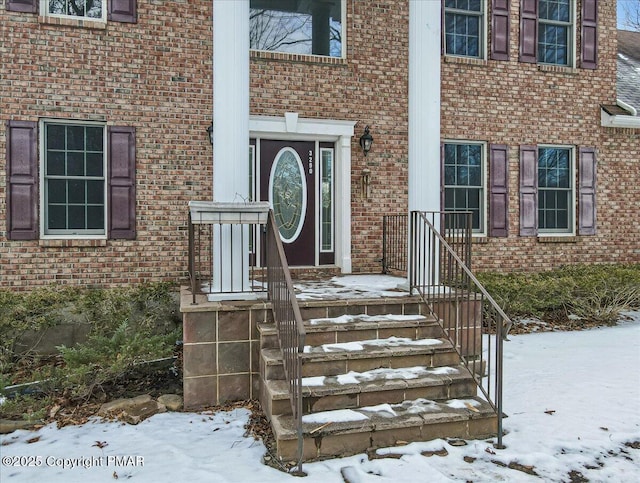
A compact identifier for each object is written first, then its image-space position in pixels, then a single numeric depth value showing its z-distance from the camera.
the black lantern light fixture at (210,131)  7.01
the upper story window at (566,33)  8.85
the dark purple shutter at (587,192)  8.88
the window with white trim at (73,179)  6.74
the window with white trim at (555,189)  8.86
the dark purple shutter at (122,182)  6.81
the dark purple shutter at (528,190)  8.58
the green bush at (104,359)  4.27
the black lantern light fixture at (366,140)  7.50
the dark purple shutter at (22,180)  6.50
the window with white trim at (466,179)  8.33
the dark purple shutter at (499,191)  8.41
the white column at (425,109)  5.34
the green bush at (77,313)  5.34
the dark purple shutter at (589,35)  8.86
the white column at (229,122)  4.60
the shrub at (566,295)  7.14
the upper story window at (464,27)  8.35
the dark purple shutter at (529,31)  8.56
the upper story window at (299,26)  7.58
